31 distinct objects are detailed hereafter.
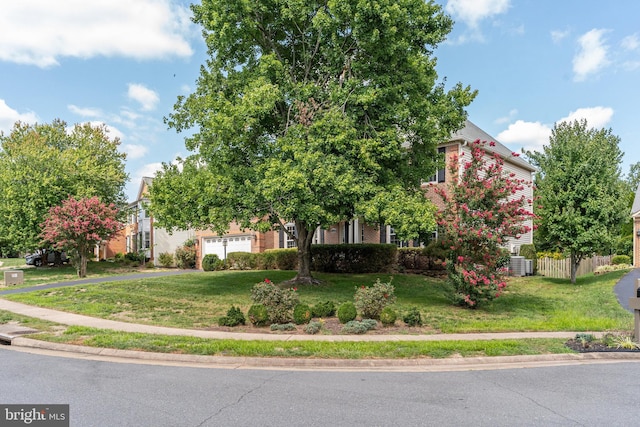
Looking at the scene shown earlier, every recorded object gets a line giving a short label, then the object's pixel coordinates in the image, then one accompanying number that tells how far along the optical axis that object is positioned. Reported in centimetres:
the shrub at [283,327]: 1071
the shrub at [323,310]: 1229
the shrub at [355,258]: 2398
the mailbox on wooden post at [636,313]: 940
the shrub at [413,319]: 1136
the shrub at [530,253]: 2619
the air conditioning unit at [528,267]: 2561
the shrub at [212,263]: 2995
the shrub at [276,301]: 1140
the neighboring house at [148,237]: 3869
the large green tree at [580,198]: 1988
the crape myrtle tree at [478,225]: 1404
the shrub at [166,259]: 3578
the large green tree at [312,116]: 1502
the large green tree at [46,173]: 2944
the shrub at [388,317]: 1113
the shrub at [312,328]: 1037
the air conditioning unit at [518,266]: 2531
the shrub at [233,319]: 1129
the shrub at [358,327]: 1045
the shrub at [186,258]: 3469
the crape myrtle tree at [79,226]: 2509
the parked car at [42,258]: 3581
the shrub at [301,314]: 1123
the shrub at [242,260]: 2858
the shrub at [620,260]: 3422
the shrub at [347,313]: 1137
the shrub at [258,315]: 1109
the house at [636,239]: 3241
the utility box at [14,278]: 2244
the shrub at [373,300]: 1170
